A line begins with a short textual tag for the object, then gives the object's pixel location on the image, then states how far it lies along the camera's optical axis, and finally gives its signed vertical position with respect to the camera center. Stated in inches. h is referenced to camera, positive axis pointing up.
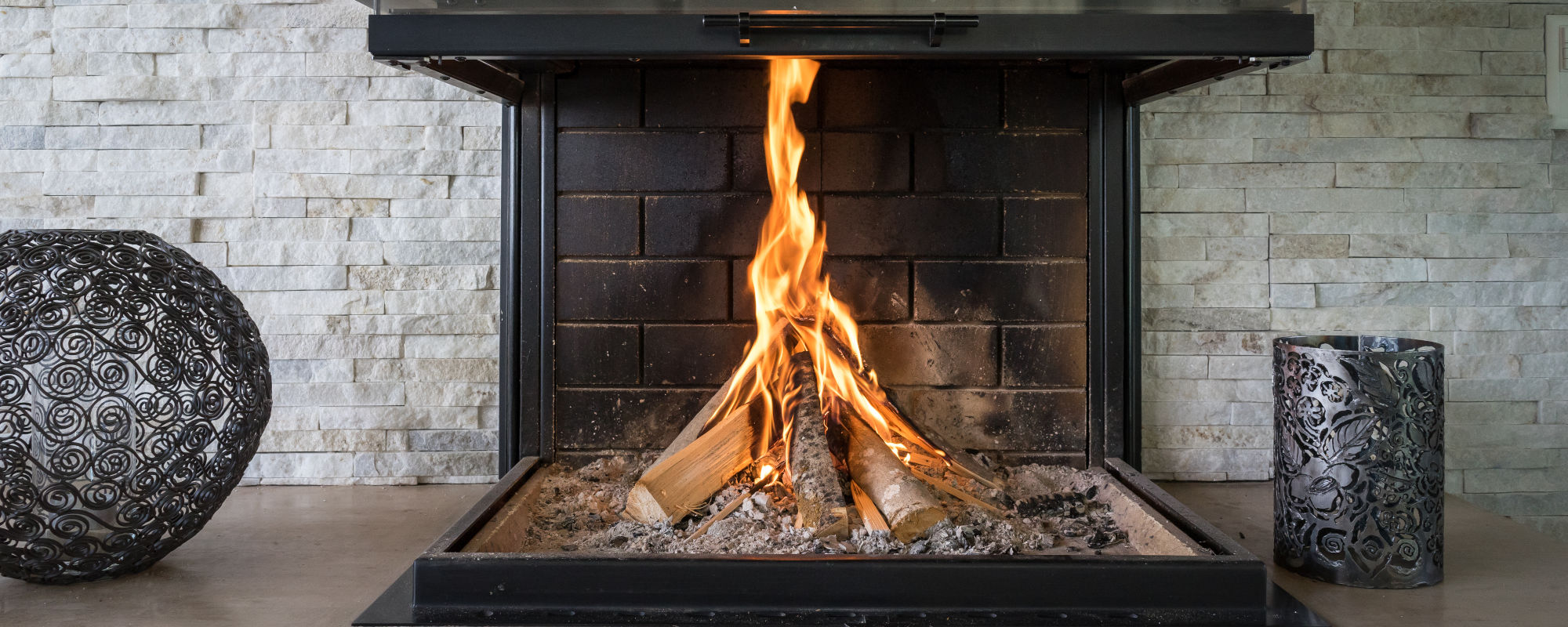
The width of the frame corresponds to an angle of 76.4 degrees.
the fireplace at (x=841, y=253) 79.5 +5.3
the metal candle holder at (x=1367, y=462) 58.7 -8.5
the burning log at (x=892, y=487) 61.1 -10.8
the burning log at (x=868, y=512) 61.6 -12.3
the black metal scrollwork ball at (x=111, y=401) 55.7 -4.8
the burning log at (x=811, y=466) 61.1 -9.6
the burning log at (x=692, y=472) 66.2 -10.4
